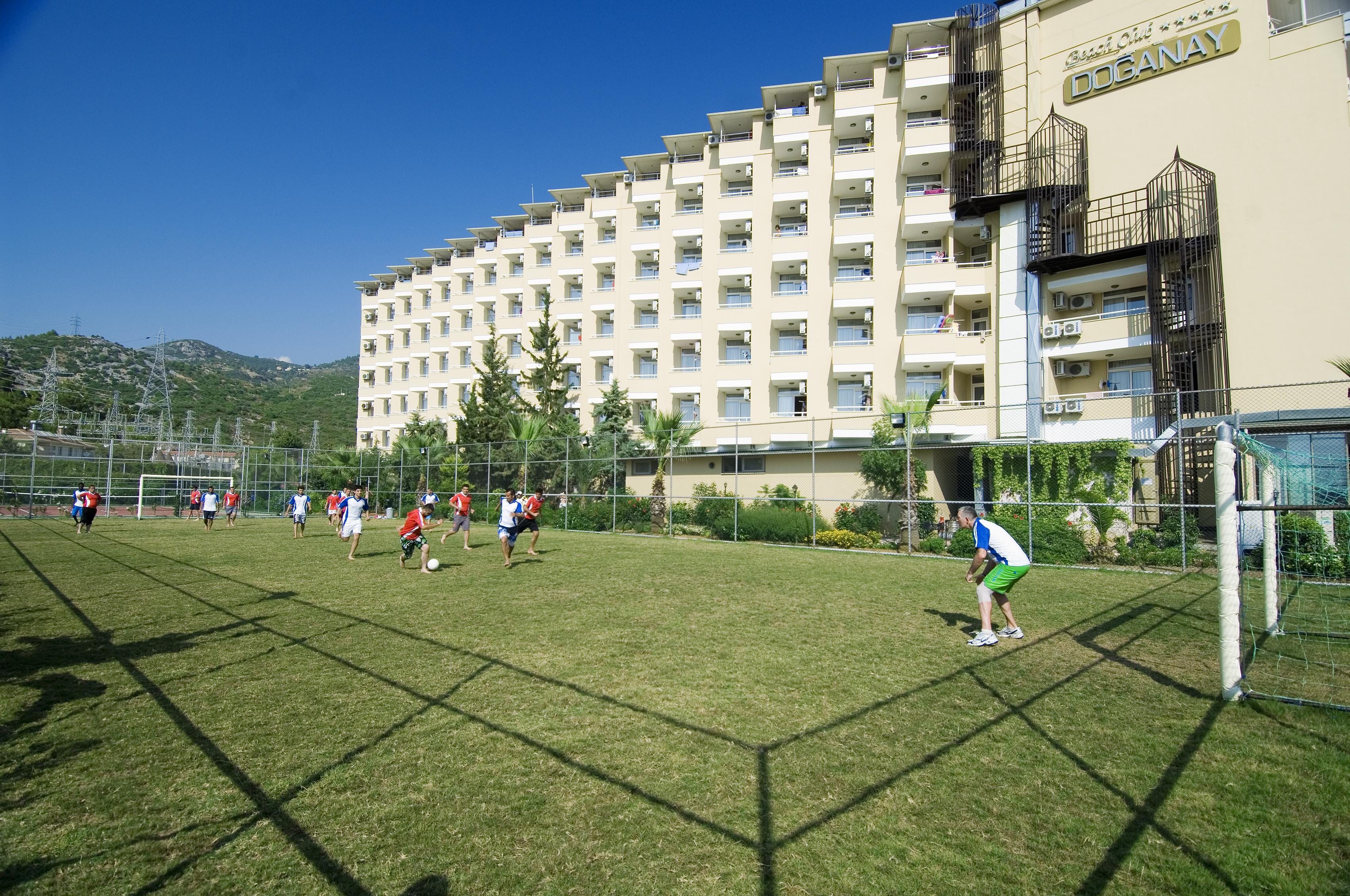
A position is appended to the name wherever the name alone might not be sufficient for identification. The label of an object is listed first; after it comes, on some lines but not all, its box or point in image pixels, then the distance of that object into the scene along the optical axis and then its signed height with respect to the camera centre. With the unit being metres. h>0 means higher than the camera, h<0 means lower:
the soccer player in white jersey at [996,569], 9.04 -1.13
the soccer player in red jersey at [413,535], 15.55 -1.24
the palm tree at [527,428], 32.62 +2.60
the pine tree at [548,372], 45.12 +7.16
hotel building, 24.39 +11.86
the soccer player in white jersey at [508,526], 16.28 -1.07
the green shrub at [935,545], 19.88 -1.78
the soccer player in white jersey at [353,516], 17.66 -0.94
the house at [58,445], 47.81 +2.42
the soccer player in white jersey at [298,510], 24.62 -1.08
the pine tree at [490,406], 43.62 +4.85
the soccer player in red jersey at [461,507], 20.00 -0.77
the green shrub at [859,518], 24.56 -1.30
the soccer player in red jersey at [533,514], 17.88 -0.87
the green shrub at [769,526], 23.80 -1.54
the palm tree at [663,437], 27.38 +1.84
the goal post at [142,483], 34.06 -0.26
